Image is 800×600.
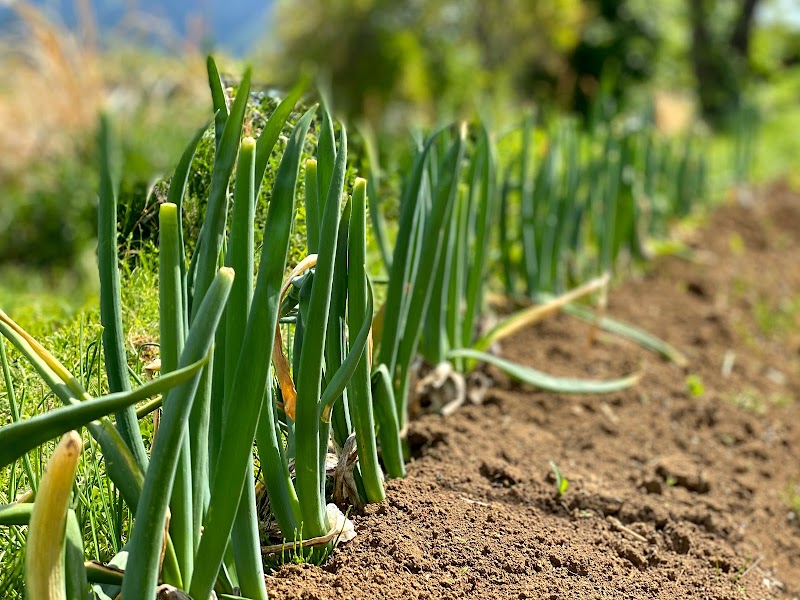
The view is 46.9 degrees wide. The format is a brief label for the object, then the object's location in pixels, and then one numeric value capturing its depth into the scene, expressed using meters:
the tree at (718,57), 12.70
